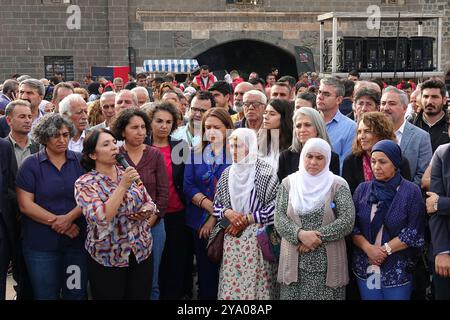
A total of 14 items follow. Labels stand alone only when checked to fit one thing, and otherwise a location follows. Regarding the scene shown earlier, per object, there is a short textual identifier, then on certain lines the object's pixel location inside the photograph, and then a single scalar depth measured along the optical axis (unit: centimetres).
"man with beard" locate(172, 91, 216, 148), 657
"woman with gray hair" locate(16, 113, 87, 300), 526
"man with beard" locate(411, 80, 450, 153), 657
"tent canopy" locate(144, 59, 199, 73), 2239
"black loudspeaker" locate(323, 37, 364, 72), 1752
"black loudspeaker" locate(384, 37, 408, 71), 1773
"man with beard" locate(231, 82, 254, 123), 809
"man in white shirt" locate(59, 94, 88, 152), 660
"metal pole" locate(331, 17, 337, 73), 1733
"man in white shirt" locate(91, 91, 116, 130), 737
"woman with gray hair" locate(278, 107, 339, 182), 550
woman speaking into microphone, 492
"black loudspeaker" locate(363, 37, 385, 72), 1755
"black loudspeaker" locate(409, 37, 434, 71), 1794
